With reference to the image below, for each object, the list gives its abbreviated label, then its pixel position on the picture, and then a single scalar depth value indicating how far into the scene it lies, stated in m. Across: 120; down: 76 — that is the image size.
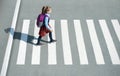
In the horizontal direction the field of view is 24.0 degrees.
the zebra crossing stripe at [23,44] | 10.89
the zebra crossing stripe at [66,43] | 10.86
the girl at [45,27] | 11.30
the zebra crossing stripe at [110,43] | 10.86
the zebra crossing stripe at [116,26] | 12.42
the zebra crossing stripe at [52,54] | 10.81
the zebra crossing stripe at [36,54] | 10.79
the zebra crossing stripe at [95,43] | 10.88
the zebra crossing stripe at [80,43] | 10.88
